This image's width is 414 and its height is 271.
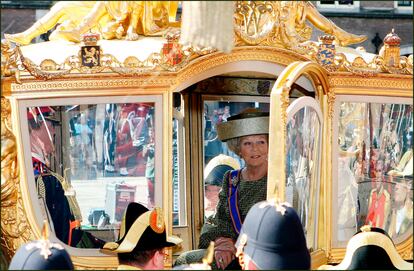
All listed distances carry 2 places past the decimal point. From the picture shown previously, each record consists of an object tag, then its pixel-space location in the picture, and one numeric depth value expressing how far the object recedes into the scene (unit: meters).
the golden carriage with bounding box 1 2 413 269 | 10.80
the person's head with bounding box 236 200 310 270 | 8.09
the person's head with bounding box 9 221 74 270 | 7.78
